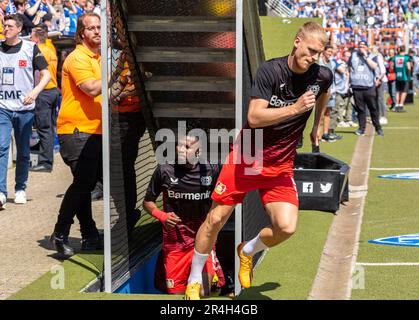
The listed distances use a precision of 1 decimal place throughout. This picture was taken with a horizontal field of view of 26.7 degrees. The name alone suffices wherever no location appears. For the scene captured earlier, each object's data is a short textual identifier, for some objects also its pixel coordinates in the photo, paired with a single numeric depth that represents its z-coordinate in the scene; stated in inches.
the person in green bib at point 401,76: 1126.4
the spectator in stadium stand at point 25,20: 663.1
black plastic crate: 431.2
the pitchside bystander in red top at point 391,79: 1136.8
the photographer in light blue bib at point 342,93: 837.2
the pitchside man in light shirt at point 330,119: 729.8
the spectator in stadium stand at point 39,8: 692.1
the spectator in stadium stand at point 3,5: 648.4
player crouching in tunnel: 303.9
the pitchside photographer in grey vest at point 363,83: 788.6
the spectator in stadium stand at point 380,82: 853.9
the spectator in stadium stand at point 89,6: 677.9
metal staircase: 311.9
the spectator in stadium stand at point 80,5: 732.0
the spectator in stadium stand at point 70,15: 761.0
